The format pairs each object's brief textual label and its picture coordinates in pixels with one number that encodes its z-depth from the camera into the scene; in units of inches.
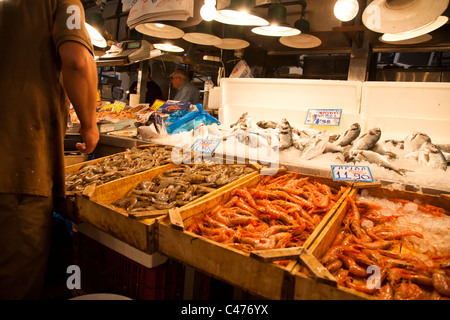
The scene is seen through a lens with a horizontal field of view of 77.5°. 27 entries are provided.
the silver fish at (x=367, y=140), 120.7
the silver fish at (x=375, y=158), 105.7
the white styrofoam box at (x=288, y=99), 154.9
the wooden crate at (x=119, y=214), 70.1
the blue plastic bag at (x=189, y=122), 168.4
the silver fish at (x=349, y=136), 132.2
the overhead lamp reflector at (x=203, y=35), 171.9
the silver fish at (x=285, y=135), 134.6
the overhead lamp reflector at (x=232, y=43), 189.9
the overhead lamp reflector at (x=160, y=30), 163.5
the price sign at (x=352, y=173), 98.1
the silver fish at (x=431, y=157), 105.5
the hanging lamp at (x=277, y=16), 127.3
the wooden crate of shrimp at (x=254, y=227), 55.7
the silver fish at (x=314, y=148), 125.1
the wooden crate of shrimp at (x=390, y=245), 56.4
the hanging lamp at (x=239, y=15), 115.3
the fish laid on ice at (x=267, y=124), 153.9
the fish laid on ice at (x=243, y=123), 152.4
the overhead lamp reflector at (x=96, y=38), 181.7
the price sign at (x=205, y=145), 129.9
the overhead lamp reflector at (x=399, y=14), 92.9
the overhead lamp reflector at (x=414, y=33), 114.1
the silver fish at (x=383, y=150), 118.0
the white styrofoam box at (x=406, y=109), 133.6
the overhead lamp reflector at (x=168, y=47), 231.3
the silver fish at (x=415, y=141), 118.3
